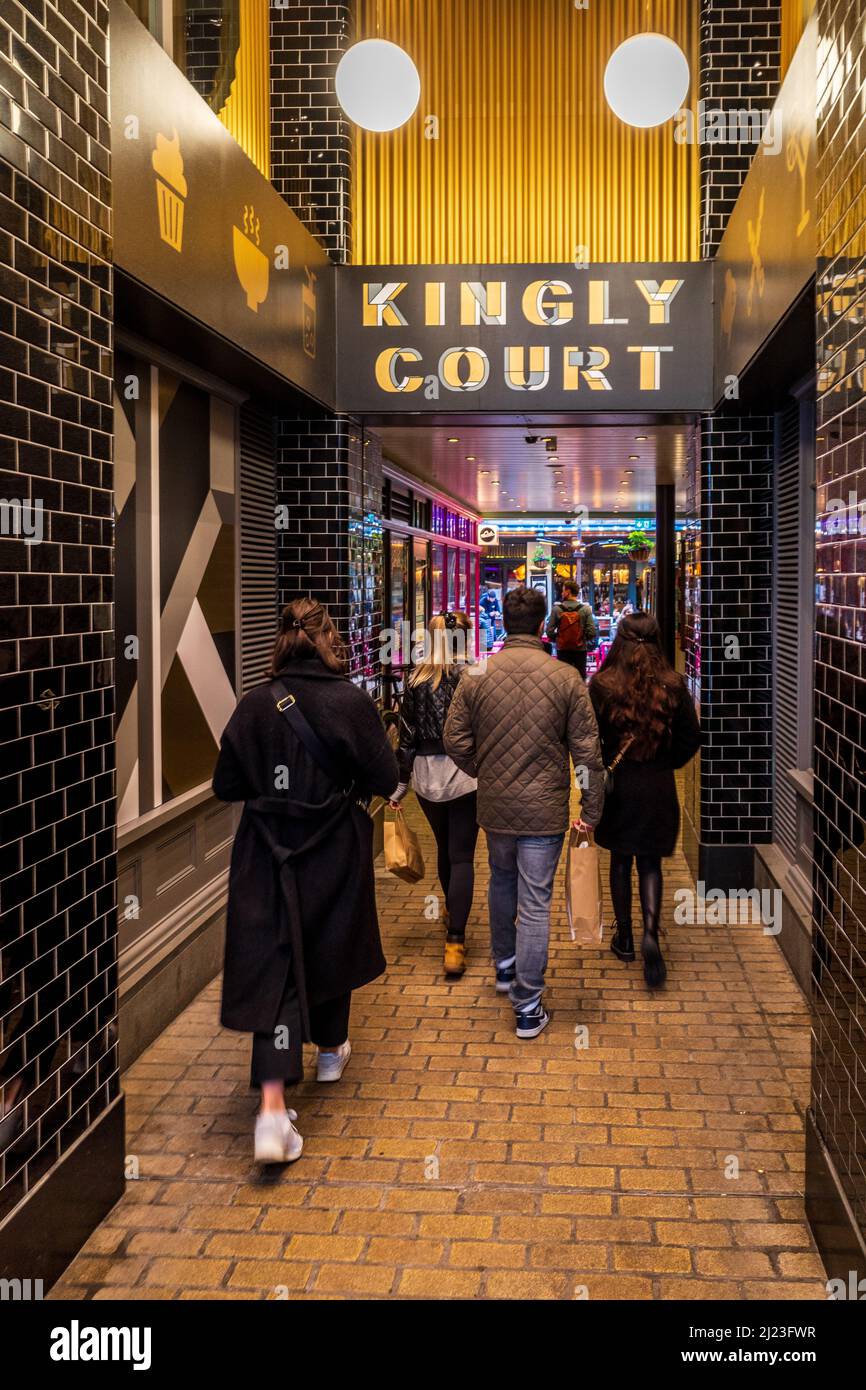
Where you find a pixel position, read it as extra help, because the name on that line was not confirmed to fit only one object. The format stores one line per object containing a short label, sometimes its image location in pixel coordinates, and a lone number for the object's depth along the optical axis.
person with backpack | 12.47
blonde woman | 5.32
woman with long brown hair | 5.18
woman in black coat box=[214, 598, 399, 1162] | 3.62
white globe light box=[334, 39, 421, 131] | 6.49
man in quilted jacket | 4.52
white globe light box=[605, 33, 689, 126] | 6.31
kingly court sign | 6.86
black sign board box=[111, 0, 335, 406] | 3.64
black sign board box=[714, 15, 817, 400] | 4.05
